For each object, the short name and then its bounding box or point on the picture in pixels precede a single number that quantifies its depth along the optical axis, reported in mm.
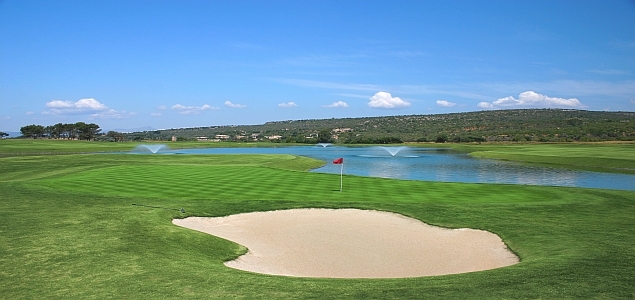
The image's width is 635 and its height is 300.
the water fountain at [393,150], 89062
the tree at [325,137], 160475
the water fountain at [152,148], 96388
